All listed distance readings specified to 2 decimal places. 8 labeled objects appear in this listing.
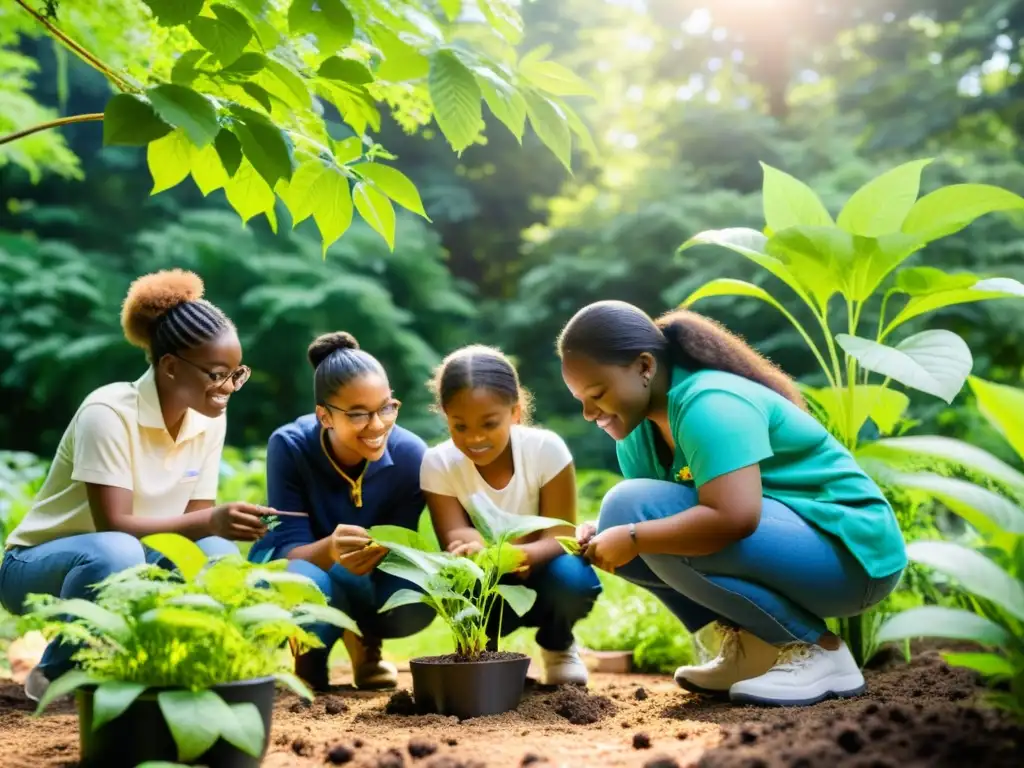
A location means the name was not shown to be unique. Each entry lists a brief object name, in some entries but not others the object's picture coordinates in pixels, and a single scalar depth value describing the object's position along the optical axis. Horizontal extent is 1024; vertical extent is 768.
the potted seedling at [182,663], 1.33
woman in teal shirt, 1.93
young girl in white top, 2.37
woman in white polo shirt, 2.14
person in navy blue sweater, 2.46
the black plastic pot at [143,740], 1.41
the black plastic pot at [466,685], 2.00
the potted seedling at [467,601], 1.99
